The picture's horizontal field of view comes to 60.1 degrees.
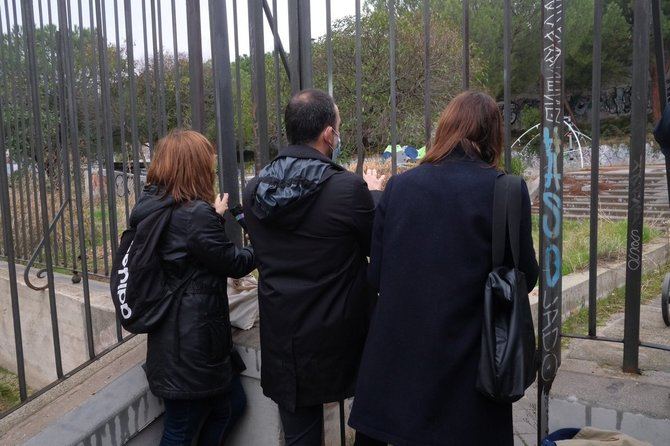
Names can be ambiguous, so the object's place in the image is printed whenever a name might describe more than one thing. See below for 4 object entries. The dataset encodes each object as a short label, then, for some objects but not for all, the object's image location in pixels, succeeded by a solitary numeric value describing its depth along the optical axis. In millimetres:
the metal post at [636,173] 2189
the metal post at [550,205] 2059
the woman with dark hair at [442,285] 1752
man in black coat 2062
